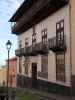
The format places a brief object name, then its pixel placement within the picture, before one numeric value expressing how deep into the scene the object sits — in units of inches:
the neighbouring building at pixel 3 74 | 774.0
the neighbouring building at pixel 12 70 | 703.3
